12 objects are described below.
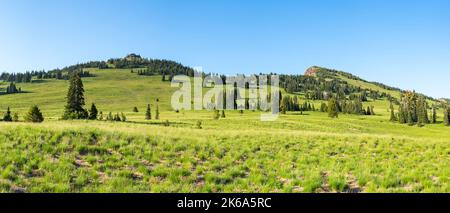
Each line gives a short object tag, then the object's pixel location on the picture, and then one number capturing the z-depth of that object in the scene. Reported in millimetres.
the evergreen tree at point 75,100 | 73875
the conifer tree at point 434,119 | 155750
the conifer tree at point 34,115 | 72188
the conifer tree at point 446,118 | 144625
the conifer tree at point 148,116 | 123650
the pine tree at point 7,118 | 90506
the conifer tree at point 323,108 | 196750
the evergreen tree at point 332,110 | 150000
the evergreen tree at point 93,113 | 82662
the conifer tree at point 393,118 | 149125
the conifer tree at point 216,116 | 115938
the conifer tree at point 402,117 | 144875
